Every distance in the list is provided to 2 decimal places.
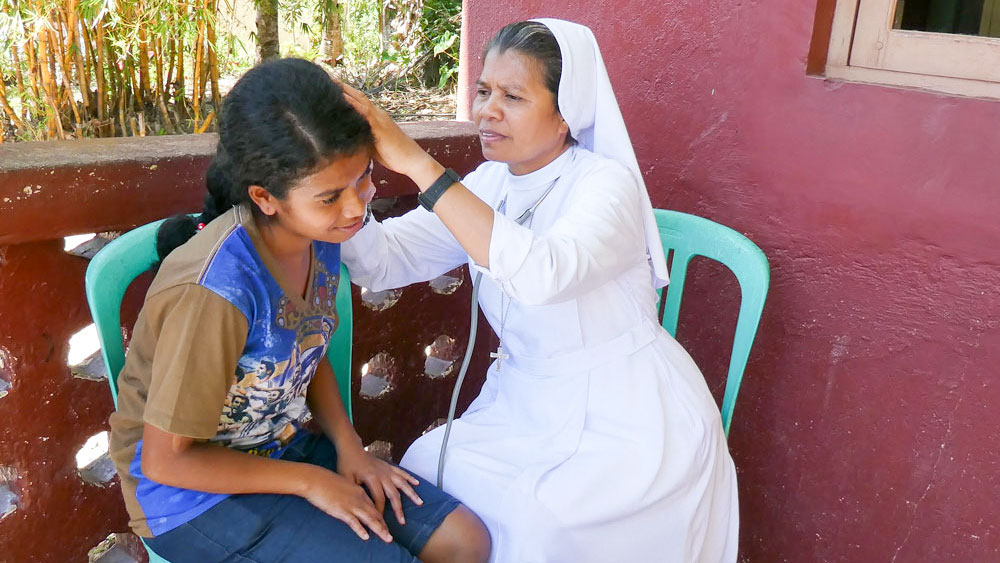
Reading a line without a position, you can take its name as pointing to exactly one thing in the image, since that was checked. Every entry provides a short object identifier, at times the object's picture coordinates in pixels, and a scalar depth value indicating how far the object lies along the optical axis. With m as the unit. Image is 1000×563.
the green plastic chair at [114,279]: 1.67
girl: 1.50
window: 2.02
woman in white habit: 1.72
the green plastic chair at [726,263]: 2.11
